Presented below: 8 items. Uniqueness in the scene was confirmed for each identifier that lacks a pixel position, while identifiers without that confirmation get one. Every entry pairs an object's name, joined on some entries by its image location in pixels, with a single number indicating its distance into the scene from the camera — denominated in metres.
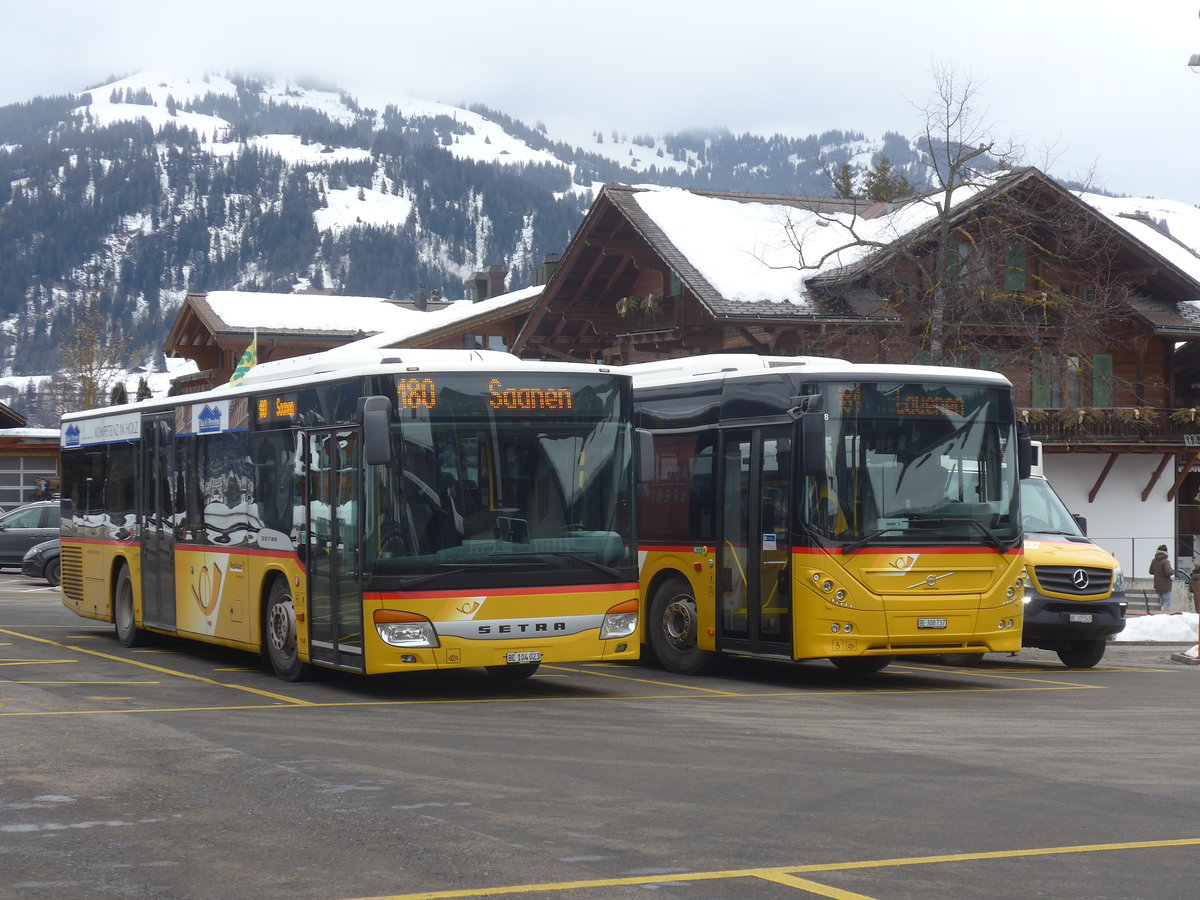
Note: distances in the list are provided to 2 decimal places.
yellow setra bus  13.78
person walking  33.41
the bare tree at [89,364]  68.81
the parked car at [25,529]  39.78
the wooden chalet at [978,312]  36.88
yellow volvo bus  15.32
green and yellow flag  34.86
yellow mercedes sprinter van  18.86
